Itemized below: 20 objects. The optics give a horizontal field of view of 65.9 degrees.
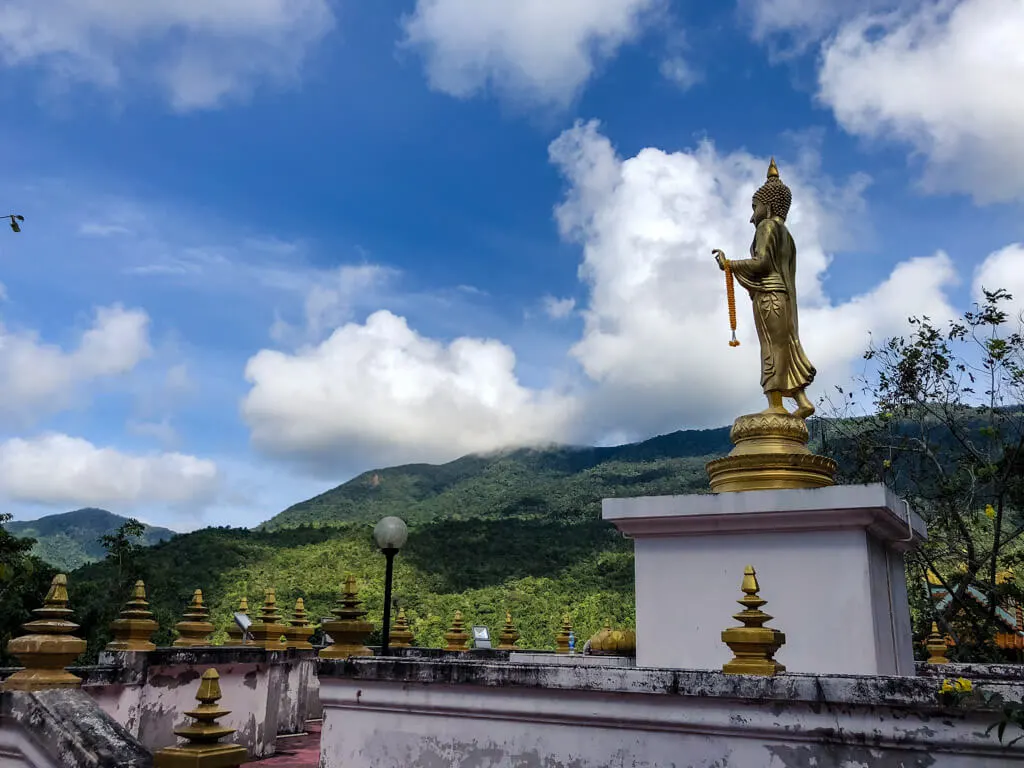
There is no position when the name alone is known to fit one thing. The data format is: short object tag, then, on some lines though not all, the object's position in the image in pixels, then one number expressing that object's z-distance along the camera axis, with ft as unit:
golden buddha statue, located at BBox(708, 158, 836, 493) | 29.68
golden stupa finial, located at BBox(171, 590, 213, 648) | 36.89
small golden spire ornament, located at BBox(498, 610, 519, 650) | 55.72
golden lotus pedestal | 29.45
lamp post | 30.83
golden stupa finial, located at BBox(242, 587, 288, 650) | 40.29
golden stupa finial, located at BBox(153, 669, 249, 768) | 14.82
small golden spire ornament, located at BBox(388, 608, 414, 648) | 49.84
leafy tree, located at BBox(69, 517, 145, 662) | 90.53
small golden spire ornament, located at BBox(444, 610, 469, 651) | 51.72
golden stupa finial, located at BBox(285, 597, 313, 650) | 42.86
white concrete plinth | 25.53
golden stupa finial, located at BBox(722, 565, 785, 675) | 17.90
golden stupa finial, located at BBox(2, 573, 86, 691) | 18.43
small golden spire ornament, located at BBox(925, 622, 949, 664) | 40.43
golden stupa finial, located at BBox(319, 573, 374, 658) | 24.47
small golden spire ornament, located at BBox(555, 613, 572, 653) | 53.26
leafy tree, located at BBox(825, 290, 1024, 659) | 55.83
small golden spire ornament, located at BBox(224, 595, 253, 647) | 48.65
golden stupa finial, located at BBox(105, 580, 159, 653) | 30.60
